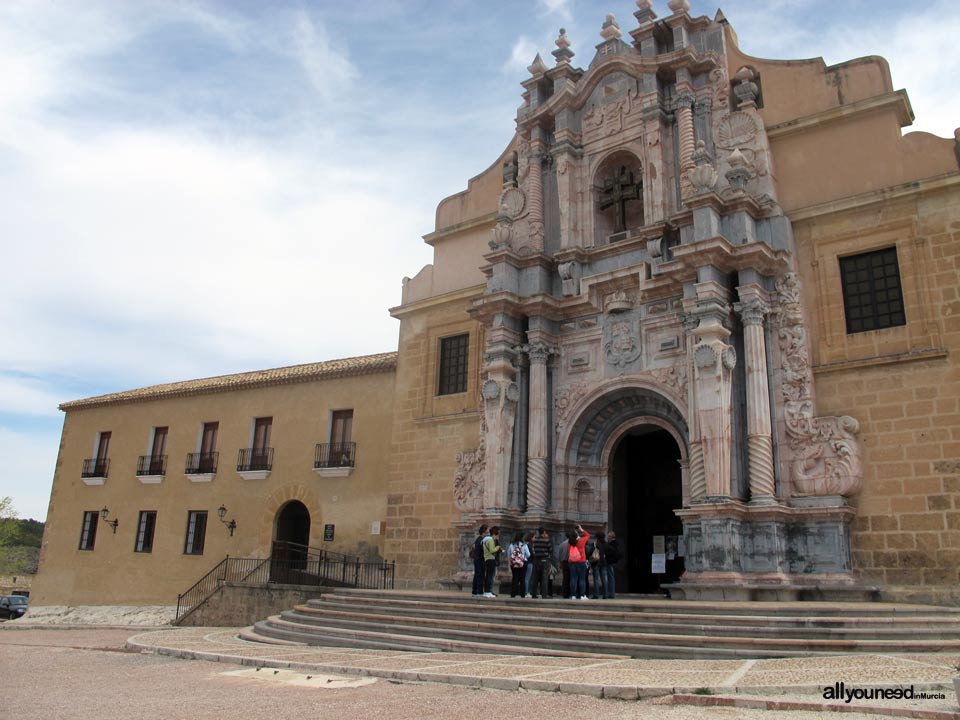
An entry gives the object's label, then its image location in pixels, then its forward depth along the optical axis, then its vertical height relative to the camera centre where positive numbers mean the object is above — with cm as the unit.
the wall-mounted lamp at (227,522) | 2200 +129
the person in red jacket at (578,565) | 1313 +25
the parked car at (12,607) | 2803 -134
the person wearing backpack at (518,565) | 1352 +23
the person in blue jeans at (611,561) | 1357 +34
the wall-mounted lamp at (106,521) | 2469 +140
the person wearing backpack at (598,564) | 1348 +28
